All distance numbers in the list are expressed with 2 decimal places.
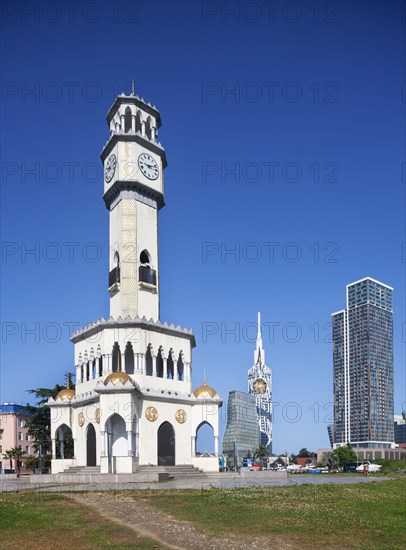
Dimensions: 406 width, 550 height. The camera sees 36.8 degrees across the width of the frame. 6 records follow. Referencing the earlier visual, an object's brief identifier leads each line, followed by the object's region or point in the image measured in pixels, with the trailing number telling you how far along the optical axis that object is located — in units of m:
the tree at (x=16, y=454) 82.26
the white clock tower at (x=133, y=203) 50.69
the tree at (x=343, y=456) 103.94
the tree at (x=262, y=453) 133.38
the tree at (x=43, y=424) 62.28
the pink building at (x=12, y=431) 96.31
